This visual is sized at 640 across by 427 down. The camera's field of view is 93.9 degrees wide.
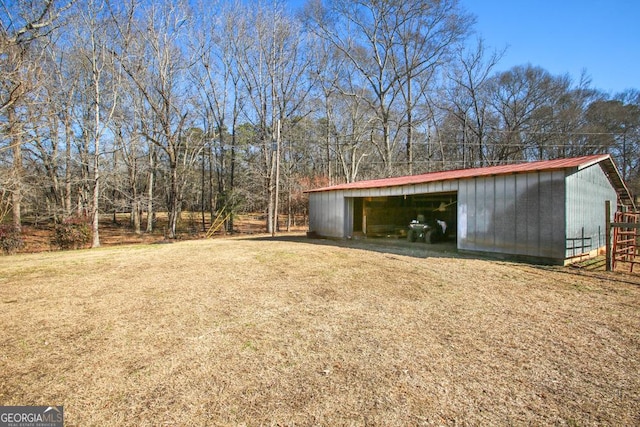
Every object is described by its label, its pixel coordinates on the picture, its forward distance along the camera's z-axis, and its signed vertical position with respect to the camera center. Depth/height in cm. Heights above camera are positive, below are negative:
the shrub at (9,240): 1094 -101
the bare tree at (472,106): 2441 +924
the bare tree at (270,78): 1820 +864
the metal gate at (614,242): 595 -64
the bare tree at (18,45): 679 +397
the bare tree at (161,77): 1530 +749
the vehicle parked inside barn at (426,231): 1129 -64
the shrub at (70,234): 1219 -86
